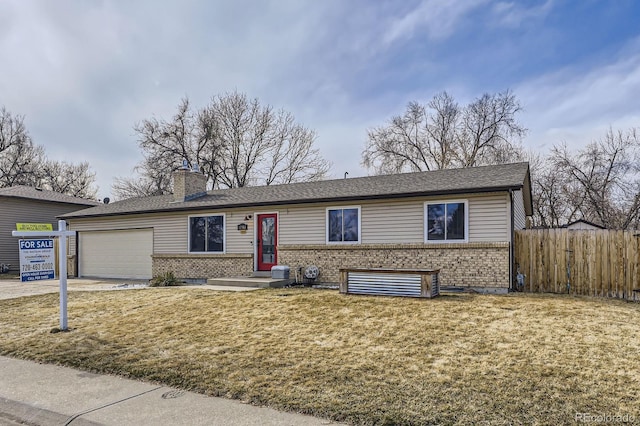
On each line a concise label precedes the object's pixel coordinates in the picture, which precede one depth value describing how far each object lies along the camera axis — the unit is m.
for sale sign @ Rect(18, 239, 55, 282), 6.98
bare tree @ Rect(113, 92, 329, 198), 31.33
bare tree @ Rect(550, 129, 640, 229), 22.27
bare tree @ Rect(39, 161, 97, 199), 37.56
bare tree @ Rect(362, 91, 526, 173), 29.77
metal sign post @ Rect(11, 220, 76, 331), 7.15
